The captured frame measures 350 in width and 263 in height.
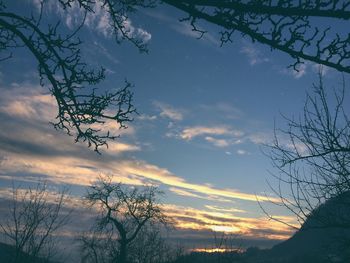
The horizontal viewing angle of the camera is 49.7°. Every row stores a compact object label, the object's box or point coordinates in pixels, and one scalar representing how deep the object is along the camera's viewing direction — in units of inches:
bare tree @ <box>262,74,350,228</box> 269.1
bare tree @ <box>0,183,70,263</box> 474.6
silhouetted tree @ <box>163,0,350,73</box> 98.4
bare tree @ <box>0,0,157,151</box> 170.7
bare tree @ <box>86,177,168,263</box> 1192.2
